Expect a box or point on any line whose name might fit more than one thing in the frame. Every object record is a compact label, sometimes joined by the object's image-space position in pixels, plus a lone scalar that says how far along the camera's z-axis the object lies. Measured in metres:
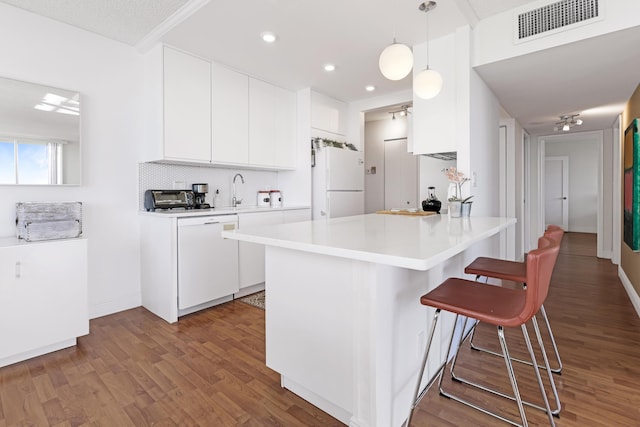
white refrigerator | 4.21
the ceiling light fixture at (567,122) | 4.57
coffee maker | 3.44
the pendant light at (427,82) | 2.27
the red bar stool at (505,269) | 1.80
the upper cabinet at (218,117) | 3.03
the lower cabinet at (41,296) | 2.14
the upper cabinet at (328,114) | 4.27
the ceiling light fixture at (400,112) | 5.11
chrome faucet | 3.98
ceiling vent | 2.22
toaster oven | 3.15
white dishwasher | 2.92
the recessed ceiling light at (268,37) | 2.77
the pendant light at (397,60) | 1.99
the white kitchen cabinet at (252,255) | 3.44
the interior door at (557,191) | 8.68
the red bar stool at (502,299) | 1.21
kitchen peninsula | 1.34
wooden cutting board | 3.05
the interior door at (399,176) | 5.75
